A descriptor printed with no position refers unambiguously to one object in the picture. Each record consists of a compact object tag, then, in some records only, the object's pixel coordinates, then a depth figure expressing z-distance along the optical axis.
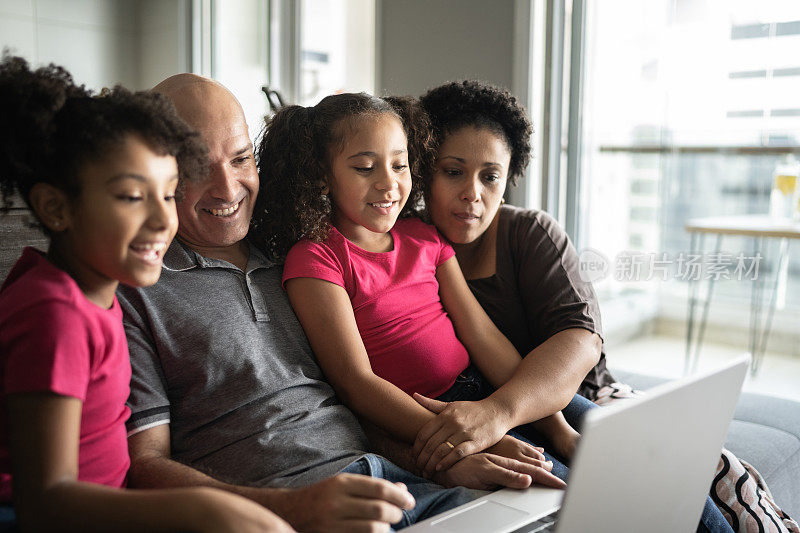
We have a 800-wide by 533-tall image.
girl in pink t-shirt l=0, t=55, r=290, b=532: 0.78
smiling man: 1.07
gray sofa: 1.61
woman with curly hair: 1.48
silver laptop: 0.78
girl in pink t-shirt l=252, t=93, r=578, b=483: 1.23
